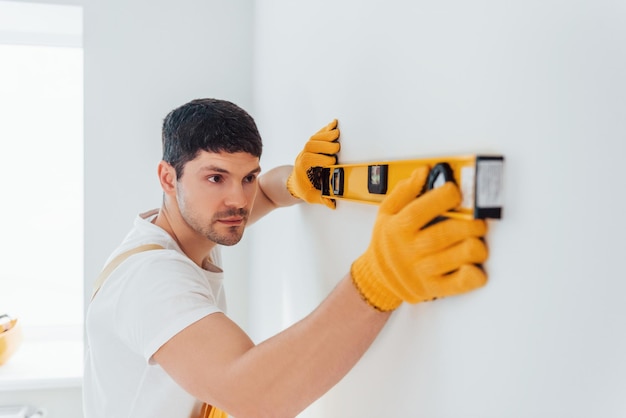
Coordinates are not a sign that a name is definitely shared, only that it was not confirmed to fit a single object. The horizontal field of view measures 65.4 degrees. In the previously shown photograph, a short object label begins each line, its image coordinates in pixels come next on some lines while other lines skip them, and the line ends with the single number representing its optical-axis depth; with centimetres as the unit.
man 65
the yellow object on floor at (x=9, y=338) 252
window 275
